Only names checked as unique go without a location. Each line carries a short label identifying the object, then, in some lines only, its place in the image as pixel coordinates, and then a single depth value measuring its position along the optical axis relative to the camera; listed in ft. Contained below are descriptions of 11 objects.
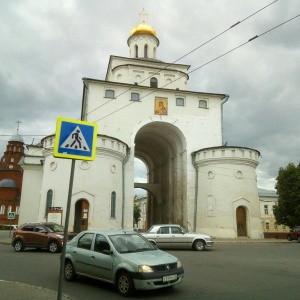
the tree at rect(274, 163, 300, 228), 124.47
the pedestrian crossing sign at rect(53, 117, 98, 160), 17.54
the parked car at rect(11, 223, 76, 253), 51.73
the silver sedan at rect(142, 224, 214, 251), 57.41
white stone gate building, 86.07
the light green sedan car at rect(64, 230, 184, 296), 22.39
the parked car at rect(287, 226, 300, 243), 94.07
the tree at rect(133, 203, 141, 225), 272.06
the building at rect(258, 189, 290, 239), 193.87
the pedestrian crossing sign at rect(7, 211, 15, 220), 78.52
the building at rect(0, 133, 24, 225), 182.19
